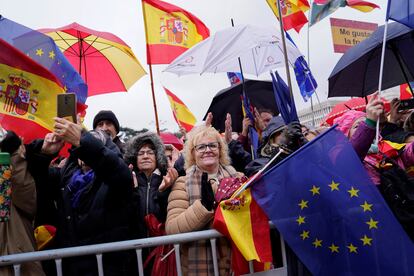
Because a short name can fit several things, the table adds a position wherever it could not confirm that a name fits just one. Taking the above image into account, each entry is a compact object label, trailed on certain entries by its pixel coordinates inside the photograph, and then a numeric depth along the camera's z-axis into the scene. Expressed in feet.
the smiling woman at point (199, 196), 8.34
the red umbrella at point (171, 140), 24.20
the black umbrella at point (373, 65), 12.35
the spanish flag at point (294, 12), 19.13
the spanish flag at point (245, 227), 7.92
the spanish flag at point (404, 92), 19.41
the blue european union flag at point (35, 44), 10.79
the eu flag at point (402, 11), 9.48
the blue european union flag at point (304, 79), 18.99
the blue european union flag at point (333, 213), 7.50
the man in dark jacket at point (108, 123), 13.03
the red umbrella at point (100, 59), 19.44
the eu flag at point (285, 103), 9.16
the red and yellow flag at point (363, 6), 18.63
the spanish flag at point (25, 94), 7.89
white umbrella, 13.93
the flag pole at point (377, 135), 8.32
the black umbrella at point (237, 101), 18.85
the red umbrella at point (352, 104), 24.91
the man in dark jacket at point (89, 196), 7.83
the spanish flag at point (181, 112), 26.14
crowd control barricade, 7.45
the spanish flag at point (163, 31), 18.06
